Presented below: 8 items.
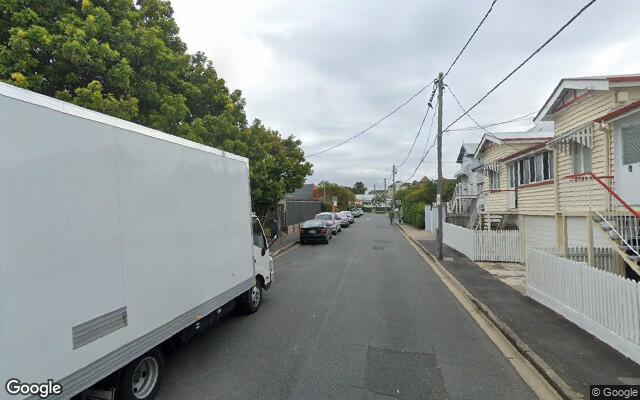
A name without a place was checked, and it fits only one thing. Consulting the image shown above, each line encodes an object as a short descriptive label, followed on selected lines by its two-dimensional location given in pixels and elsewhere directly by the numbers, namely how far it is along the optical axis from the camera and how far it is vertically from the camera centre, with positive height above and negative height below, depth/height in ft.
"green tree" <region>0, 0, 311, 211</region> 22.84 +11.14
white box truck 7.63 -1.14
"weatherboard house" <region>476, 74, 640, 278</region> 27.20 +2.61
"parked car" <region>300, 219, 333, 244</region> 66.08 -5.73
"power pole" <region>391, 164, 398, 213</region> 168.04 +14.28
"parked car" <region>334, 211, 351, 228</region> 114.68 -6.48
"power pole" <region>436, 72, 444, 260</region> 46.13 +4.58
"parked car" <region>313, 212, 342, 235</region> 79.05 -4.72
